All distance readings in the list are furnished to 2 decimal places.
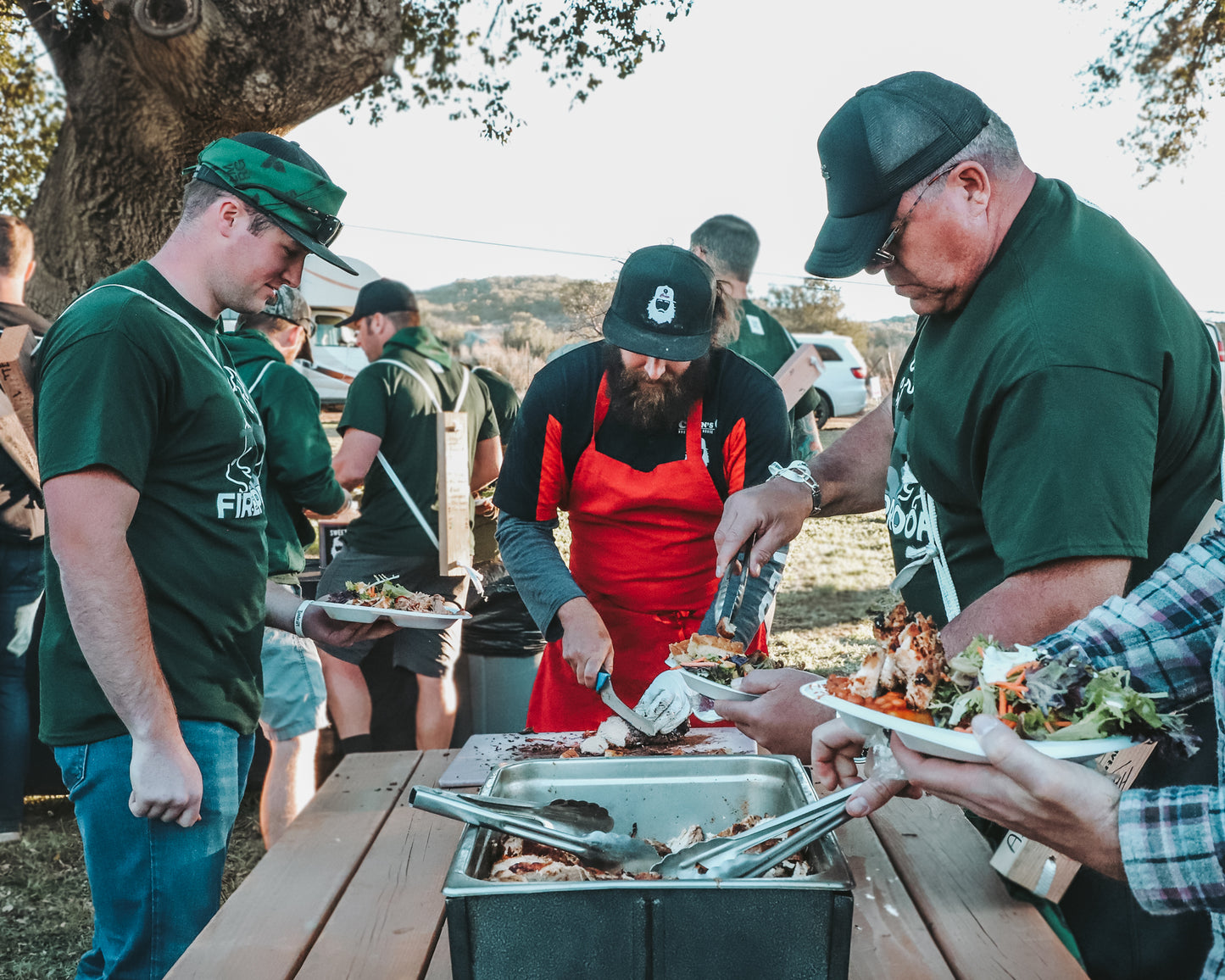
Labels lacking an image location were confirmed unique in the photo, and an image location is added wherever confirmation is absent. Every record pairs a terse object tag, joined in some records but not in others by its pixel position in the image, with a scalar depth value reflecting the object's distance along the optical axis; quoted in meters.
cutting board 2.06
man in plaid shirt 0.99
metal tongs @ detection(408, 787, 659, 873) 1.24
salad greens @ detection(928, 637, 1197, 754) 1.05
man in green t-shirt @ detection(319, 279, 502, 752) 4.01
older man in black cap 1.27
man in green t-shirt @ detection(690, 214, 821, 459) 4.14
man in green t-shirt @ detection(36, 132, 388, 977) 1.65
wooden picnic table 1.39
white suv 14.87
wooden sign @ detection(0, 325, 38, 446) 3.34
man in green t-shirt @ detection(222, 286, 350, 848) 3.20
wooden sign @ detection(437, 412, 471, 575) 3.90
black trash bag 4.09
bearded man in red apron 2.55
